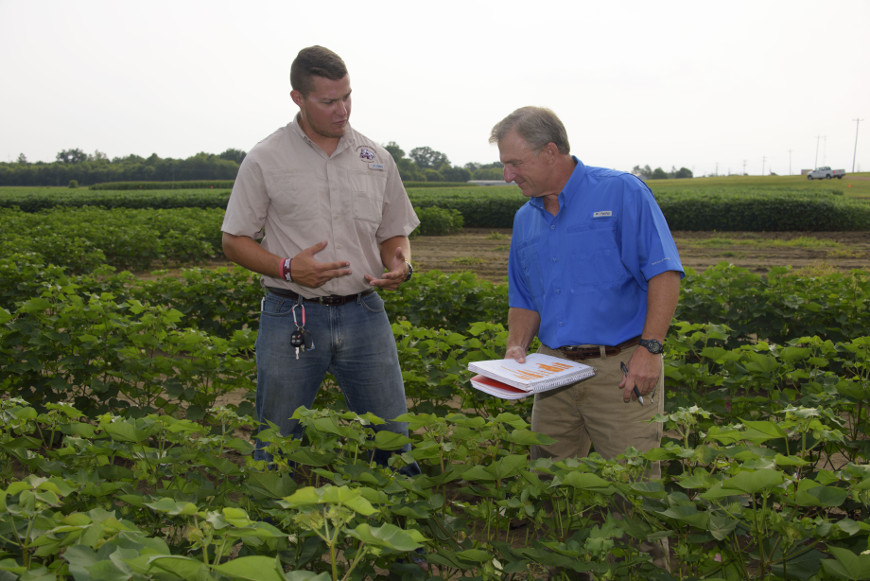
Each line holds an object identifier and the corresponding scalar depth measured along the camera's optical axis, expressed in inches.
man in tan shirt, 108.5
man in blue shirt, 99.1
